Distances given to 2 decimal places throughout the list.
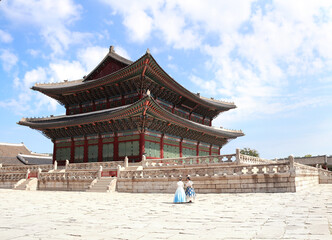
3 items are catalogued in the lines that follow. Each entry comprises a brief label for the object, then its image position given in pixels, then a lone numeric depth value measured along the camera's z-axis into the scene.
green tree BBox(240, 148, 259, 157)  58.13
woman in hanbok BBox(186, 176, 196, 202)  11.62
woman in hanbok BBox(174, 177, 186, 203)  11.35
